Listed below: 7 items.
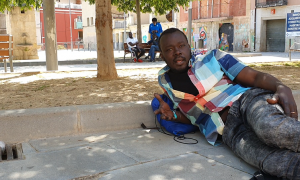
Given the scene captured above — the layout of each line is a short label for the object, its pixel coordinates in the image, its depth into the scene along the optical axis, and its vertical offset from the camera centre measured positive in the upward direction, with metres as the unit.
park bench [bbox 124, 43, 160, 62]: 13.81 +0.28
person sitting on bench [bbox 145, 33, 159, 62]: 13.33 +0.26
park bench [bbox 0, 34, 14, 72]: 8.24 +0.23
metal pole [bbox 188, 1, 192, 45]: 14.93 +1.37
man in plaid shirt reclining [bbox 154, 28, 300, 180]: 2.14 -0.43
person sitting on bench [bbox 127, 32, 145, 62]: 13.53 +0.24
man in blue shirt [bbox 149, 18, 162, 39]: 14.29 +1.11
